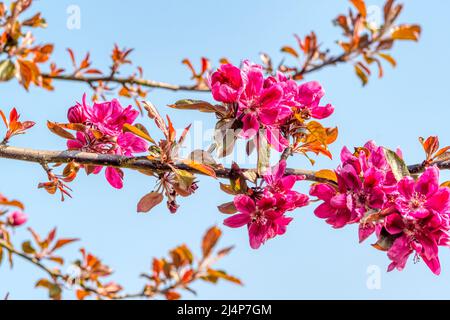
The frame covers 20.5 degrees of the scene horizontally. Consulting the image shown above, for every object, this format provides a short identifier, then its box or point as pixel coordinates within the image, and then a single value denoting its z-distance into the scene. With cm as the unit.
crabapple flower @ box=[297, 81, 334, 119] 86
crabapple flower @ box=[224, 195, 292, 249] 84
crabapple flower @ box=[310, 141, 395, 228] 82
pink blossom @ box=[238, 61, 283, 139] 83
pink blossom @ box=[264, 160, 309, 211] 83
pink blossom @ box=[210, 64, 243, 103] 83
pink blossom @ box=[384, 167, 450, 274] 81
